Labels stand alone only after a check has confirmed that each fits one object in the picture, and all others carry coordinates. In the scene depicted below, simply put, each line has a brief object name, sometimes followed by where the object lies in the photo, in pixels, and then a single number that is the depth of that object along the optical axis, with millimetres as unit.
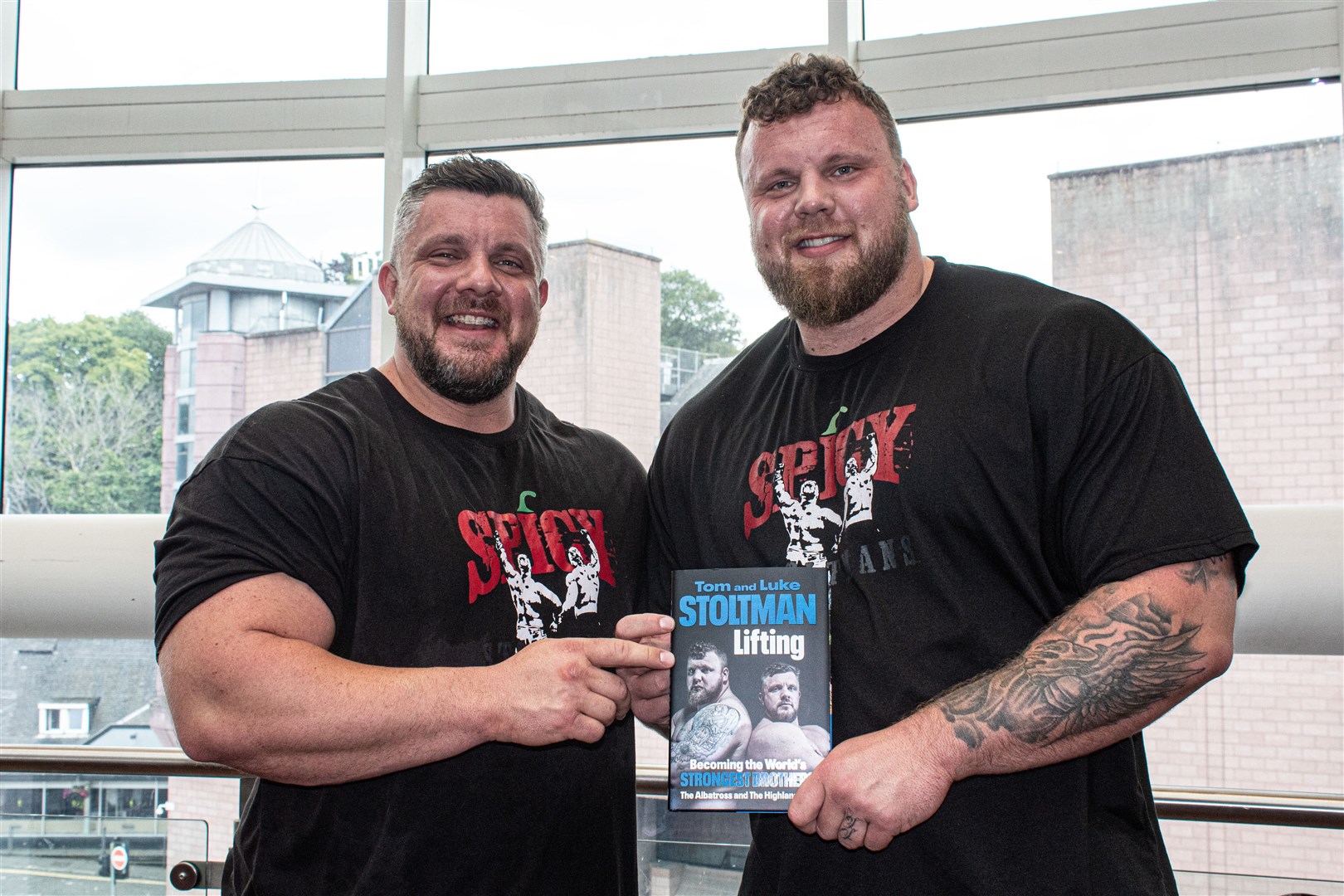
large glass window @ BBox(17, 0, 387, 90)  4457
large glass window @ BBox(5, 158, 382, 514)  4438
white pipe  3275
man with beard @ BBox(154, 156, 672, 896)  1955
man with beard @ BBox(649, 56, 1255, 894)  1740
